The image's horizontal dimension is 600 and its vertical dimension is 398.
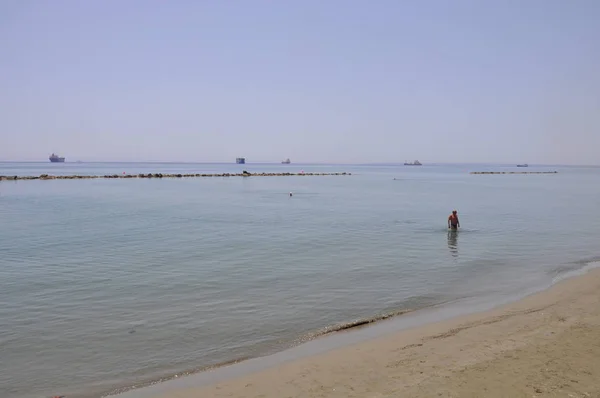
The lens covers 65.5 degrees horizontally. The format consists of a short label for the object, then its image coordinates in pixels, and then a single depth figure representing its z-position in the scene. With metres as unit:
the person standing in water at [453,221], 31.41
